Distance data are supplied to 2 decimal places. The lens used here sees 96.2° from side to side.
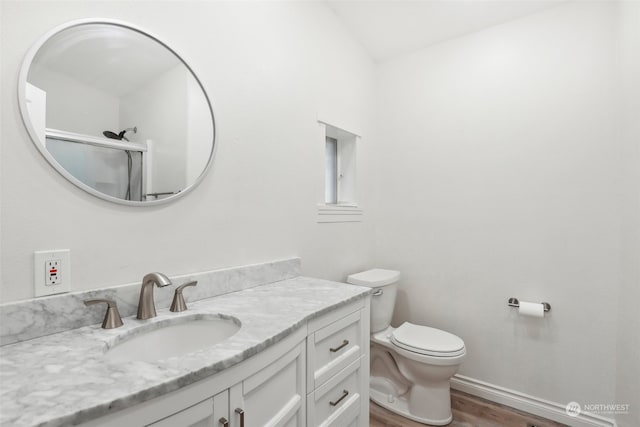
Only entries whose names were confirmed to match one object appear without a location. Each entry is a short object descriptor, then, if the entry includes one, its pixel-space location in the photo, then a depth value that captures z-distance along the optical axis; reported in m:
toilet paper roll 1.74
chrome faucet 0.90
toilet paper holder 1.78
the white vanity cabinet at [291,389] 0.60
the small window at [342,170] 2.22
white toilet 1.68
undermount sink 0.84
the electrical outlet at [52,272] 0.79
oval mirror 0.83
